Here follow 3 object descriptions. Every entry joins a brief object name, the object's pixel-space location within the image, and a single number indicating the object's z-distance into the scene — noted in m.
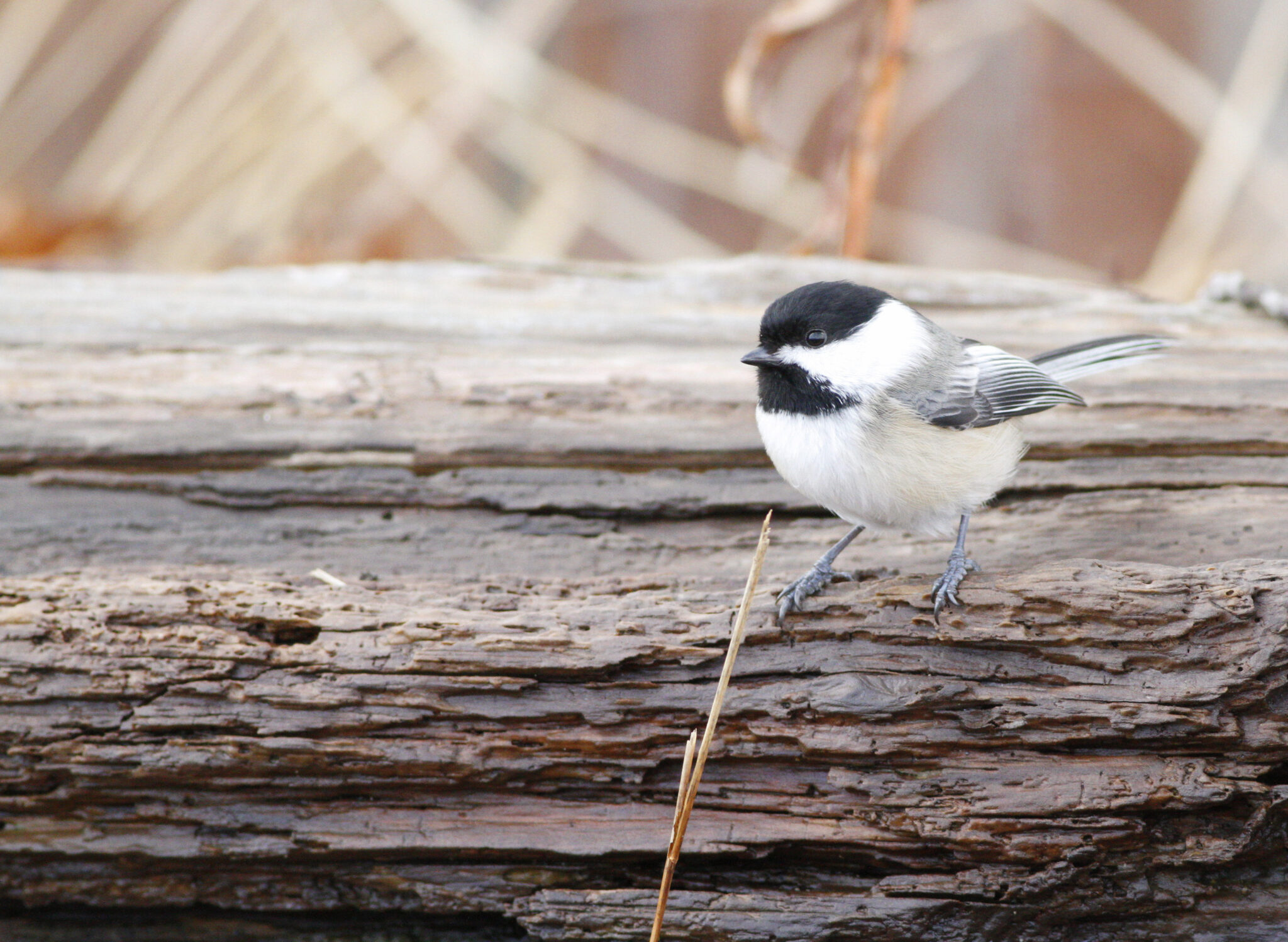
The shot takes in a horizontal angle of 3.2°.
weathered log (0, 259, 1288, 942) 5.17
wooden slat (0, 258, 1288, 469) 5.26
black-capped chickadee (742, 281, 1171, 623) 5.20
